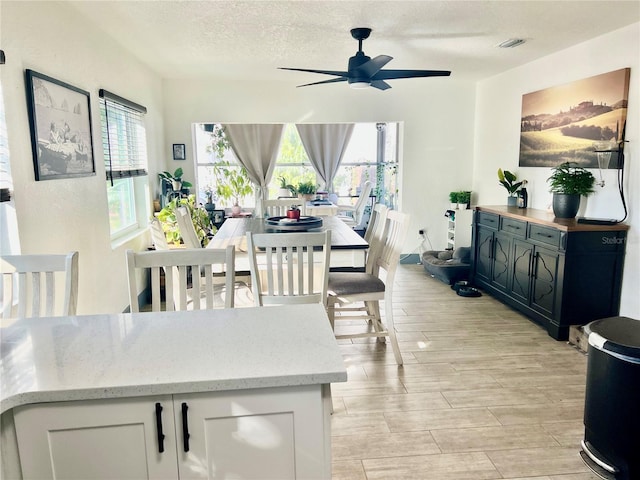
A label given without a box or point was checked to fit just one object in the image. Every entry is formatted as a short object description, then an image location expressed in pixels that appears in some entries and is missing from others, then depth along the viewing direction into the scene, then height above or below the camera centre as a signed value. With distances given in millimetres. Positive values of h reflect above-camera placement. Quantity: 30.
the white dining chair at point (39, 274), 1708 -378
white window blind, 3631 +337
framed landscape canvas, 3506 +450
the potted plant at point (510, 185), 4758 -142
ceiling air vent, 3807 +1095
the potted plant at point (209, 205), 6059 -418
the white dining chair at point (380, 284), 3027 -754
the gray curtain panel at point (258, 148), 7602 +418
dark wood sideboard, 3414 -773
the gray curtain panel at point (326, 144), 8031 +511
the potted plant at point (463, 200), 5891 -363
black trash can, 1919 -1011
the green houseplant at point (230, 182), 7258 -135
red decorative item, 3512 -315
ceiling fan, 3256 +733
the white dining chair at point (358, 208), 7564 -608
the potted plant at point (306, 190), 7441 -287
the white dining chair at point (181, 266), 1801 -370
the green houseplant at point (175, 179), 5129 -57
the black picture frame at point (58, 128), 2497 +287
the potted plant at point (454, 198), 5907 -340
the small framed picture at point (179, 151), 5602 +282
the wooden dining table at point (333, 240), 2947 -462
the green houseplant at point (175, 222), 4430 -469
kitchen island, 1033 -554
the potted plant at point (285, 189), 7391 -262
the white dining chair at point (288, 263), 2398 -487
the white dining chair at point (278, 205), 4641 -322
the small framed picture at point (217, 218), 5996 -583
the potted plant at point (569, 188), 3637 -142
